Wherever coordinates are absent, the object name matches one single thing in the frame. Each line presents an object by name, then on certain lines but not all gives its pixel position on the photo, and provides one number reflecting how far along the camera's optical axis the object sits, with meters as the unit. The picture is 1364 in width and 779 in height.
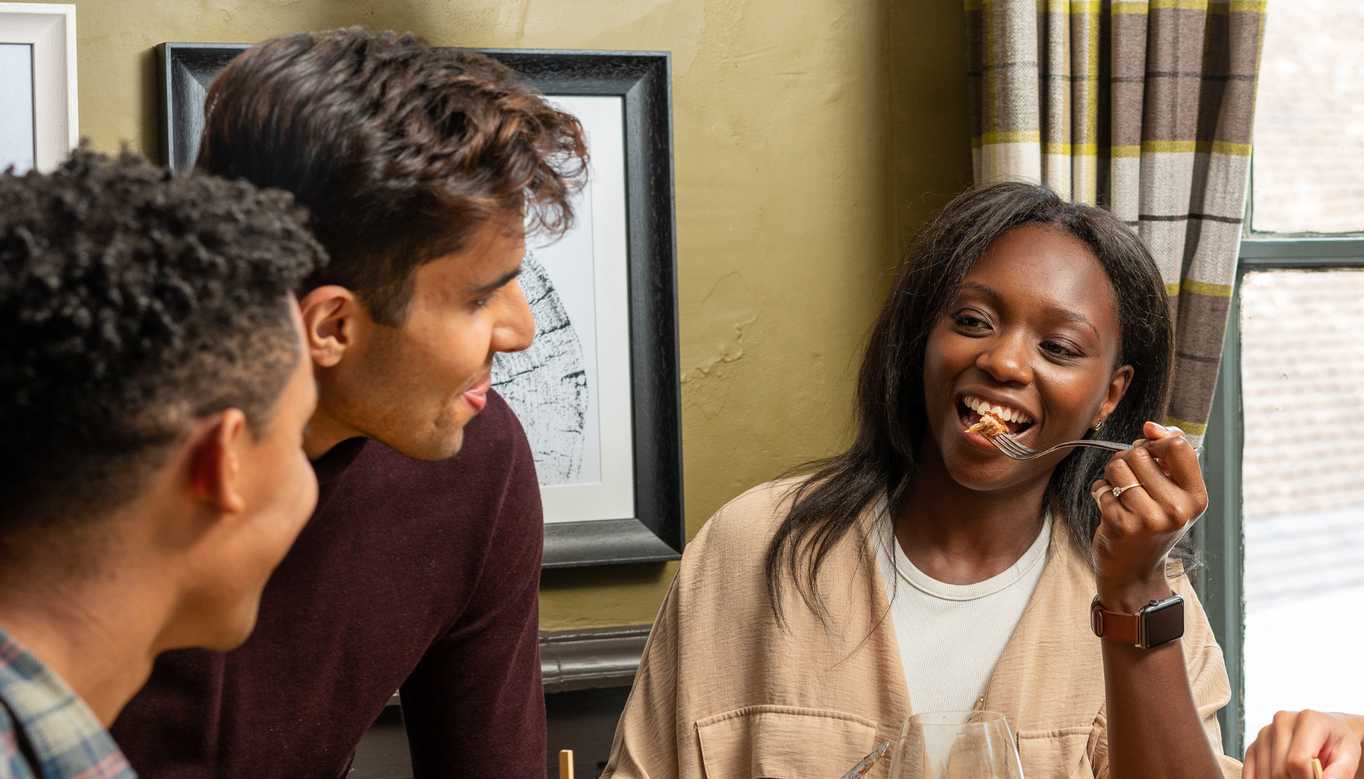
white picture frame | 1.99
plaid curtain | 2.25
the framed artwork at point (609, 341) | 2.25
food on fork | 1.71
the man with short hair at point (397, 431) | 1.14
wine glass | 0.98
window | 2.66
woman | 1.74
